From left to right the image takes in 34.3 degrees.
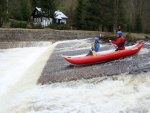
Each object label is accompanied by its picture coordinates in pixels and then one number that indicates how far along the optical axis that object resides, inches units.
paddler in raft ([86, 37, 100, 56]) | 429.4
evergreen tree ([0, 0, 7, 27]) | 1026.1
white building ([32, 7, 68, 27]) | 1440.2
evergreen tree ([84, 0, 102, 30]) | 1195.9
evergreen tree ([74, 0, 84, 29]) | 1277.1
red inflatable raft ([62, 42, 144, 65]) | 421.1
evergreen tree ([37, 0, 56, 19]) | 1219.2
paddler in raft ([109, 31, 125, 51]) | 451.2
